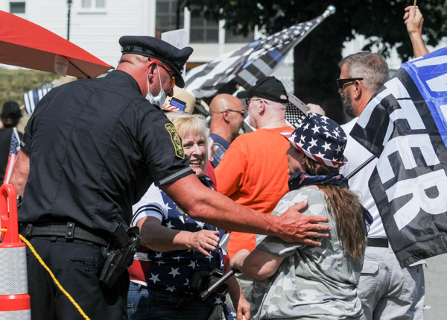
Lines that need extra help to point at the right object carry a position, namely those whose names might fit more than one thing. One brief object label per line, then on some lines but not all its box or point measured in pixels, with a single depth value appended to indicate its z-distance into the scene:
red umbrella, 9.80
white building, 60.37
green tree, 30.31
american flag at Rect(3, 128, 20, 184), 15.69
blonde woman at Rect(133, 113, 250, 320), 7.90
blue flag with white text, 7.31
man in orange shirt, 10.53
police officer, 6.74
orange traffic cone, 6.09
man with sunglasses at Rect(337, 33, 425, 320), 9.27
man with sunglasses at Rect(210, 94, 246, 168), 14.89
